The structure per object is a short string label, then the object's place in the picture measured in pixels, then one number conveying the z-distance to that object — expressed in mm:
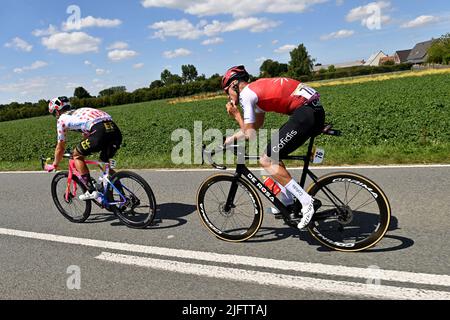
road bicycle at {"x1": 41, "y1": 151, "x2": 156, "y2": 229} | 4754
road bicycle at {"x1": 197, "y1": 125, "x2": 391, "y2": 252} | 3525
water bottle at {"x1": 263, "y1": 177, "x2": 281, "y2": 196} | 3840
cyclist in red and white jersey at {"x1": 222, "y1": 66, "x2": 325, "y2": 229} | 3516
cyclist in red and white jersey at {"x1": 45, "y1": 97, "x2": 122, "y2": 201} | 4805
